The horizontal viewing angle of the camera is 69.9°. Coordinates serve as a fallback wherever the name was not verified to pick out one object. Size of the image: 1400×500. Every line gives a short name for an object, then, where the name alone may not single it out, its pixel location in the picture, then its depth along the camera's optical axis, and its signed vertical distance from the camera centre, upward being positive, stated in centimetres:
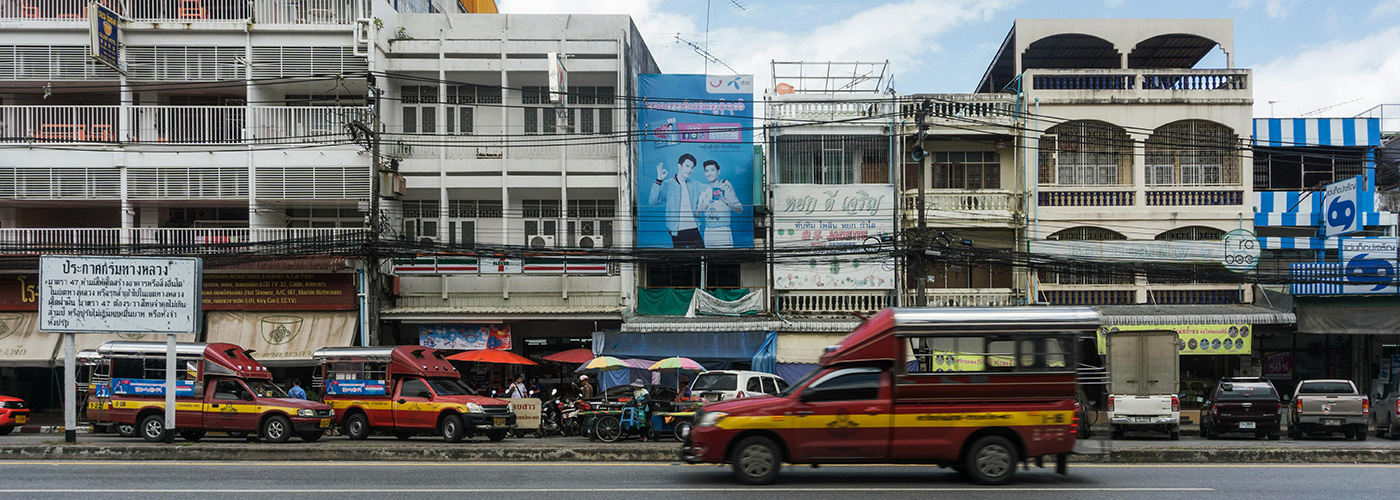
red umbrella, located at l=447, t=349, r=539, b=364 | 2433 -237
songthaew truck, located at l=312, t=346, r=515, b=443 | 2077 -291
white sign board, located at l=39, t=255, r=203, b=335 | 1747 -56
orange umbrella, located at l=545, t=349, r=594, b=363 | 2508 -246
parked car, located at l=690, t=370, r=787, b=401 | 2122 -273
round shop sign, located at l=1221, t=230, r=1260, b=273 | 2719 +1
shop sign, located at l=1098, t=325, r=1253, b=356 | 2592 -225
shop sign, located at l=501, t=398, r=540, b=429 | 2180 -330
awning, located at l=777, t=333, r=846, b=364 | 2603 -234
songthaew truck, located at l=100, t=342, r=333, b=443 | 1981 -274
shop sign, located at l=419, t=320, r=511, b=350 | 2706 -209
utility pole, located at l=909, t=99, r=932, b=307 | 2281 +37
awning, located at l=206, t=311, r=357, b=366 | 2609 -186
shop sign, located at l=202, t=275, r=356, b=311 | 2662 -82
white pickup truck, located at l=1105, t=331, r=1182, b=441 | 2112 -275
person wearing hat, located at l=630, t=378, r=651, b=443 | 2105 -319
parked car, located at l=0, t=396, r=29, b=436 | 2209 -333
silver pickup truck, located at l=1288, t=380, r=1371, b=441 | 2077 -330
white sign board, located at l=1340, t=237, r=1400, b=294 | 2580 -39
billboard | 2761 +231
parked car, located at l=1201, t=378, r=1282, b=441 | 2095 -329
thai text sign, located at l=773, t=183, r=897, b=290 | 2709 +88
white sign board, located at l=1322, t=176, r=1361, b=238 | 2500 +110
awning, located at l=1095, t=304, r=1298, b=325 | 2622 -167
